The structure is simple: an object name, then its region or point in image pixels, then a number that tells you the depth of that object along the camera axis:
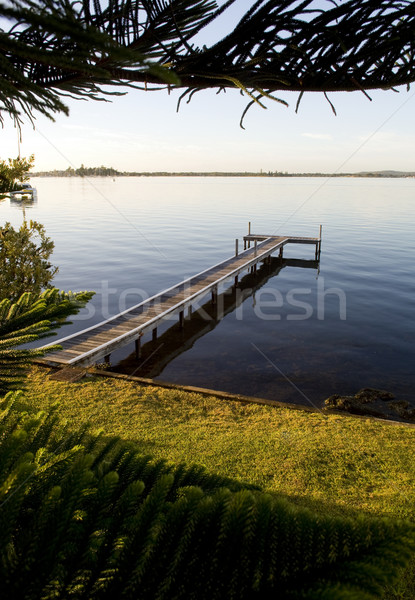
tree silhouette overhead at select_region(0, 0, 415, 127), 1.70
